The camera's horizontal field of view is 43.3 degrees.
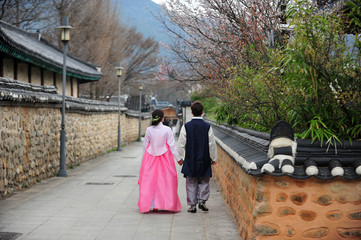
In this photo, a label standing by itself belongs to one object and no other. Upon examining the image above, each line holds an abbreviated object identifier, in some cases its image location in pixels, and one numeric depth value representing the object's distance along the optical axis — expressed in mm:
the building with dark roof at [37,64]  14141
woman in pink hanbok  7461
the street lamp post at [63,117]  12480
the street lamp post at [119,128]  23156
